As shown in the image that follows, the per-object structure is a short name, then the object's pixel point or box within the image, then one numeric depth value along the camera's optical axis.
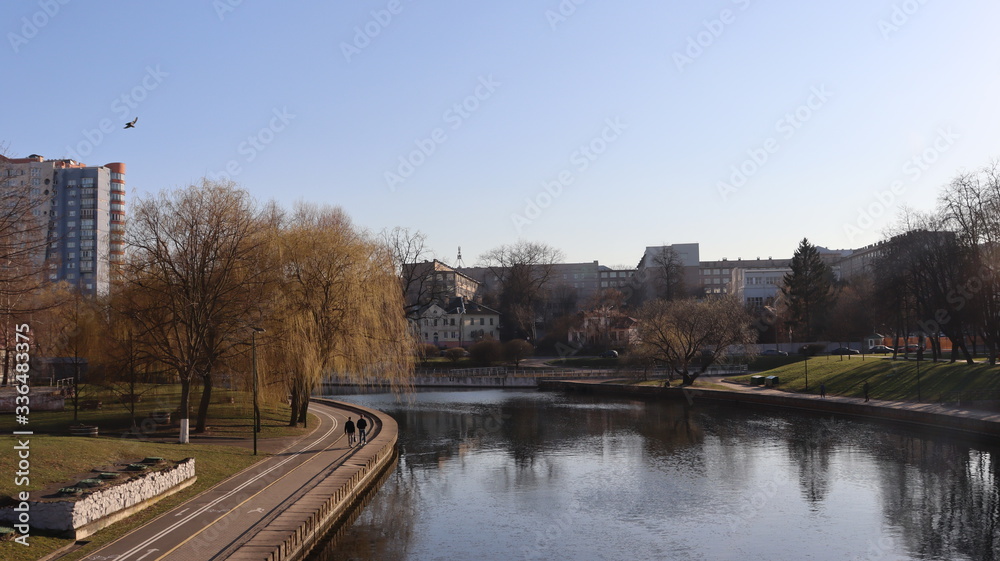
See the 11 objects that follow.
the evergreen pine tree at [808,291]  90.94
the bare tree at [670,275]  121.44
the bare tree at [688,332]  69.56
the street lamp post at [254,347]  30.84
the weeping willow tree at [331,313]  37.62
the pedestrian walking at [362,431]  35.31
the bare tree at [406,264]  73.54
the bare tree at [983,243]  50.78
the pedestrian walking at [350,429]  35.88
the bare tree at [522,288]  114.31
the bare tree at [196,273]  33.97
